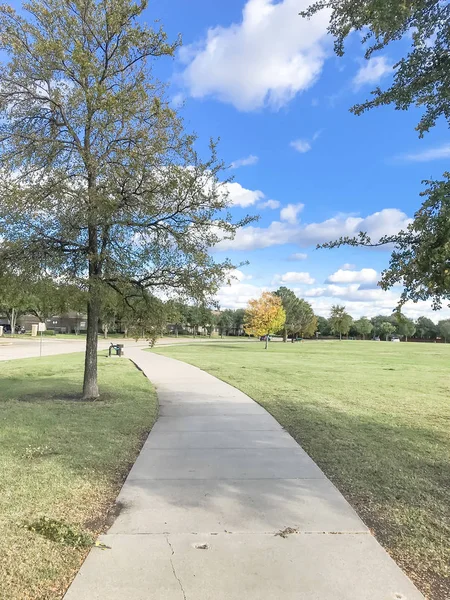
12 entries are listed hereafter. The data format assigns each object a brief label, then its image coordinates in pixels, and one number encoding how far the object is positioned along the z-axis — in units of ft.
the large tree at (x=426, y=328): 396.45
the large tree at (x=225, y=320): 319.47
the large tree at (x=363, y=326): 386.32
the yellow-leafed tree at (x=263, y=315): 153.69
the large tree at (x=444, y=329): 348.18
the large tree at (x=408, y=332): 358.08
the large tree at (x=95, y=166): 29.09
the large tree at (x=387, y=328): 386.93
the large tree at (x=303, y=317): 213.19
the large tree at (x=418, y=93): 12.50
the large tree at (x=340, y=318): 327.67
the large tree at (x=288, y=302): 206.69
